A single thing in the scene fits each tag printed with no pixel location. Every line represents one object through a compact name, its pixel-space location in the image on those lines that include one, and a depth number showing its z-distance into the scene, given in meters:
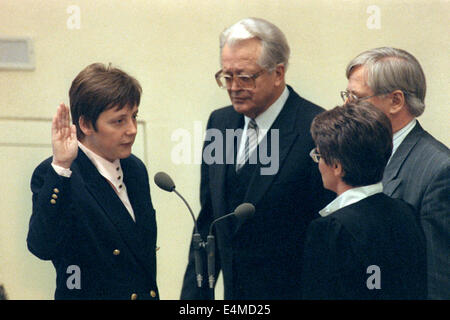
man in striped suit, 6.63
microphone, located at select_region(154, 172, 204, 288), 6.18
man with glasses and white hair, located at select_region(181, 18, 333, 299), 6.85
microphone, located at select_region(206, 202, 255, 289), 6.06
